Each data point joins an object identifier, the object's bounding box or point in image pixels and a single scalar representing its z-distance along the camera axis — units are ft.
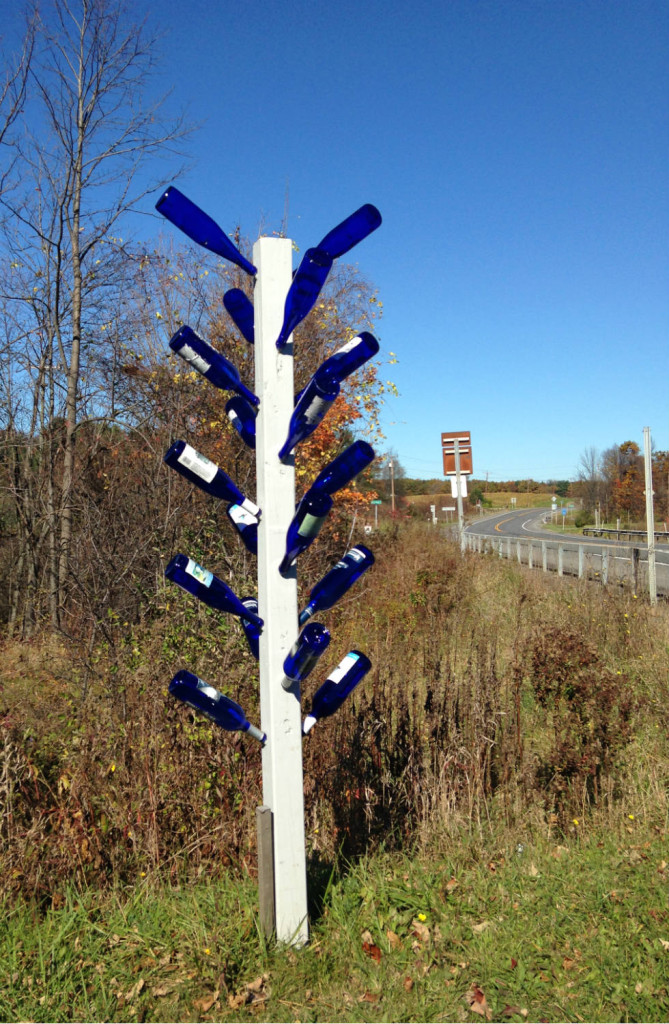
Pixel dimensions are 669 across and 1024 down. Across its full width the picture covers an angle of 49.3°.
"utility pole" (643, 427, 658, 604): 30.73
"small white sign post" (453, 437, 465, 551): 60.43
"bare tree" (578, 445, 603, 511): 184.06
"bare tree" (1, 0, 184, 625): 30.30
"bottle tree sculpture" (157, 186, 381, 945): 7.64
